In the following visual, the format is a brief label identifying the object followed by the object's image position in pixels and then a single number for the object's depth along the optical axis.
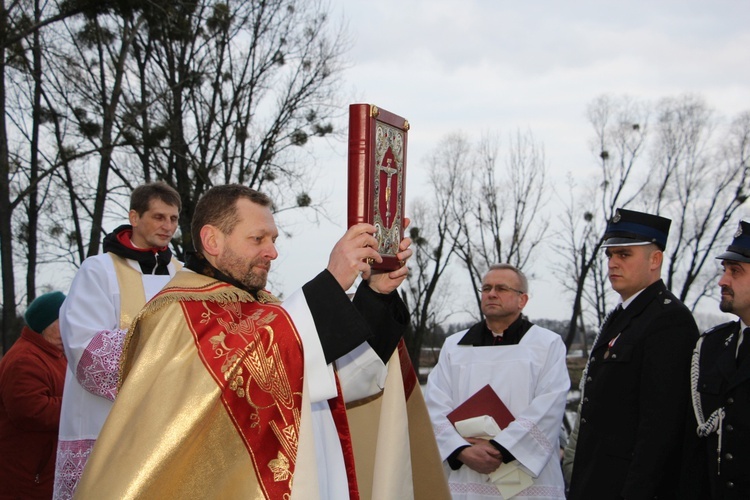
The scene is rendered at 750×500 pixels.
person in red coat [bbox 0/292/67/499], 5.81
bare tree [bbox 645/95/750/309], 26.47
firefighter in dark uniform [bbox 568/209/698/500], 4.38
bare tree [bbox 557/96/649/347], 25.53
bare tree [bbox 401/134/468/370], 25.55
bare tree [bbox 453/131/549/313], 26.27
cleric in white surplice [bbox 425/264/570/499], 5.70
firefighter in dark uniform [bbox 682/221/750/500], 4.12
